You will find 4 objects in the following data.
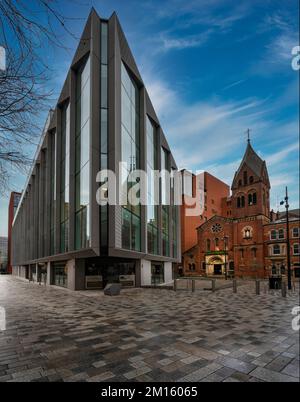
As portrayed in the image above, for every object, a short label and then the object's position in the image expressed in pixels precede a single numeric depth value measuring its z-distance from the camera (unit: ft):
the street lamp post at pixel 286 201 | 84.89
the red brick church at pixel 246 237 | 163.02
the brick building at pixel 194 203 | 207.31
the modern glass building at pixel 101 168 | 72.28
